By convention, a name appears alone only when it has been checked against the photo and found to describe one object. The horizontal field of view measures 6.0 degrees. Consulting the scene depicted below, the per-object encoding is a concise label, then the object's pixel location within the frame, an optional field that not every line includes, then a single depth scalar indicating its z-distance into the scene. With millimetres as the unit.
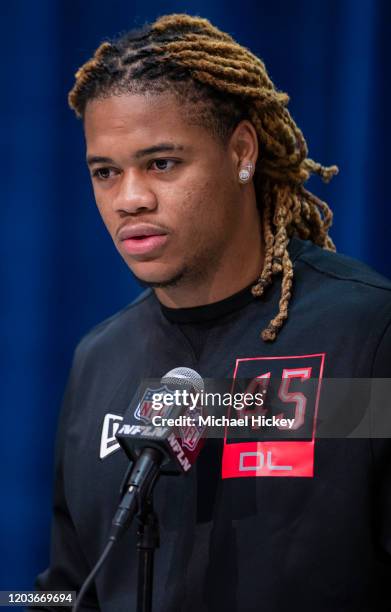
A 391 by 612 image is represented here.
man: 3480
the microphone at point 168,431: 3352
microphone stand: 3341
